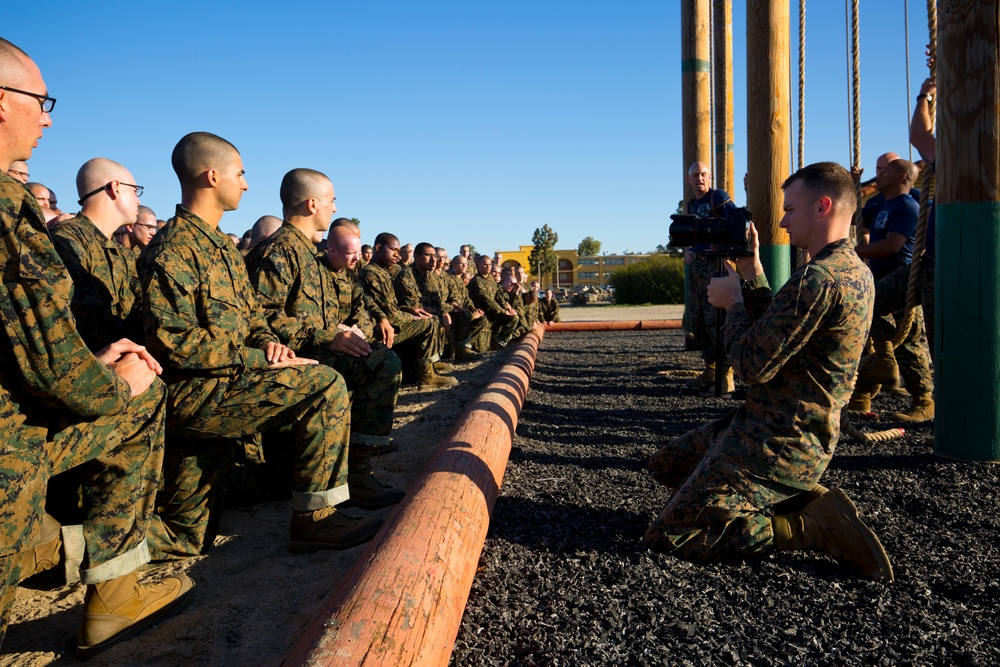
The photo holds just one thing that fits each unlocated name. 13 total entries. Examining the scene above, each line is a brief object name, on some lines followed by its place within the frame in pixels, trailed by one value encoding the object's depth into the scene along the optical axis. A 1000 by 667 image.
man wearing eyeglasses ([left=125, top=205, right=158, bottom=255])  5.16
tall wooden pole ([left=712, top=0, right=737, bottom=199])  8.93
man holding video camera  2.51
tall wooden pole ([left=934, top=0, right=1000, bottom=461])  3.55
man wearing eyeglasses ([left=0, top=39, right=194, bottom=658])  1.72
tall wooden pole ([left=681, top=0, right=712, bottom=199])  9.22
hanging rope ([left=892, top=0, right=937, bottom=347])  3.87
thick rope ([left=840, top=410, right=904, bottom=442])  4.28
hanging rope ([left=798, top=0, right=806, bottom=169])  5.17
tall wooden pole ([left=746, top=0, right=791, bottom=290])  5.02
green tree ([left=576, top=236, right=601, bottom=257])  79.88
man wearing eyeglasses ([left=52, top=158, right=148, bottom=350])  2.75
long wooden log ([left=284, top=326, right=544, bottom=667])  1.64
